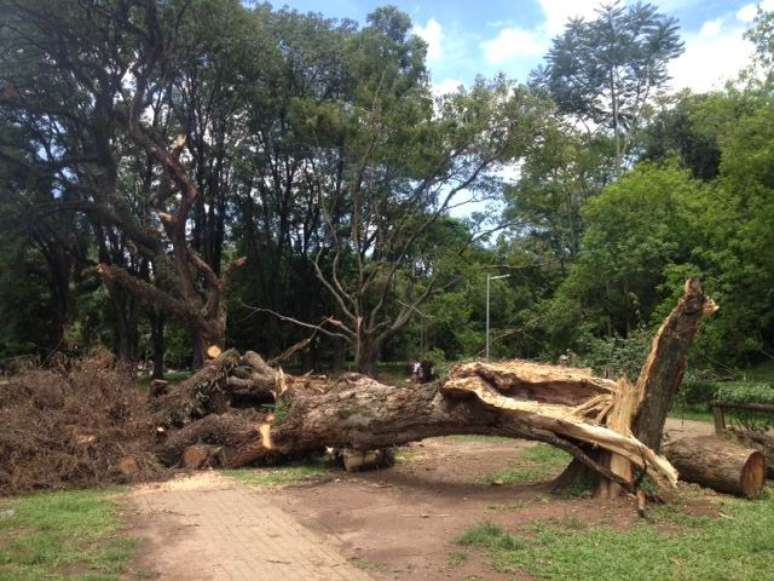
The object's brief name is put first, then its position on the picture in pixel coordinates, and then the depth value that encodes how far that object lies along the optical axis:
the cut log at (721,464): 7.84
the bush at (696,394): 18.88
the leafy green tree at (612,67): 39.84
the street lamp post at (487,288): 28.62
